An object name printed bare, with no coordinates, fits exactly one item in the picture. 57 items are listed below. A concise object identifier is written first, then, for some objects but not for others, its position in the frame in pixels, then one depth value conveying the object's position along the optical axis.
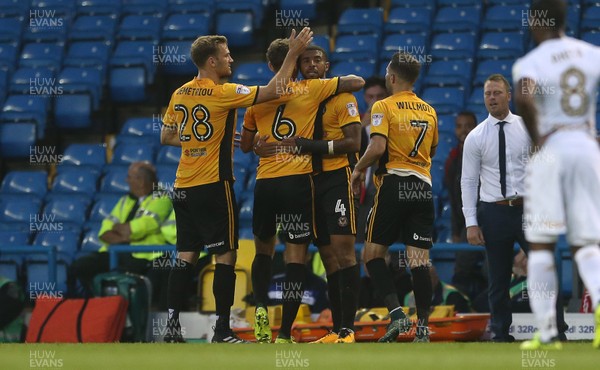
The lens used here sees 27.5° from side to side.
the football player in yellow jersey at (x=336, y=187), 9.62
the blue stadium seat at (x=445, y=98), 14.94
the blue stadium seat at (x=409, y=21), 16.28
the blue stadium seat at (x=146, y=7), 18.20
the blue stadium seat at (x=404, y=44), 15.71
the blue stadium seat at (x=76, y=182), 15.71
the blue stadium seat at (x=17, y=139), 16.53
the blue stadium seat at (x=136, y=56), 17.05
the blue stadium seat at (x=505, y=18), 16.02
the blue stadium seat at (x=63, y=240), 14.83
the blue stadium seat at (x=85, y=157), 16.11
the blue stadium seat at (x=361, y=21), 16.69
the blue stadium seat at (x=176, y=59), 16.91
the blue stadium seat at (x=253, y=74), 16.08
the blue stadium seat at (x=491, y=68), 15.19
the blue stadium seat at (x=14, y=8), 18.56
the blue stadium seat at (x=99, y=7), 18.42
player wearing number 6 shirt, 9.61
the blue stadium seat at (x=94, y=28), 17.89
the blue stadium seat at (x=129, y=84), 16.97
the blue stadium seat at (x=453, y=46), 15.80
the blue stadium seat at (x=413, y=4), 16.77
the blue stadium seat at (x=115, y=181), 15.42
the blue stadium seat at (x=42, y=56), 17.55
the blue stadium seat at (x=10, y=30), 18.16
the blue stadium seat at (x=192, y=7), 17.71
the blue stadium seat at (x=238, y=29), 17.12
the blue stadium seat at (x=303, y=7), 16.98
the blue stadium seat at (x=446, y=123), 14.52
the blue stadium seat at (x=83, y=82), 16.84
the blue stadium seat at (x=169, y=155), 15.41
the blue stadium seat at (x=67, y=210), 15.18
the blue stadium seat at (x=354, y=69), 15.56
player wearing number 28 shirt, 9.61
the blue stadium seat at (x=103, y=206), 14.99
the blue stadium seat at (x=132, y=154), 15.67
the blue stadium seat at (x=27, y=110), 16.66
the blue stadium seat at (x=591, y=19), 15.46
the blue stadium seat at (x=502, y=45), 15.53
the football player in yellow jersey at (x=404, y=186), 9.55
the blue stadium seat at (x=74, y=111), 16.81
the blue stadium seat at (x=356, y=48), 16.09
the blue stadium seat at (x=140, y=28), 17.69
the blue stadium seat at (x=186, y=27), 17.19
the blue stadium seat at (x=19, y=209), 15.50
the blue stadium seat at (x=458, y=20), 16.17
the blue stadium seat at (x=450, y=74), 15.40
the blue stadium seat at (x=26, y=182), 15.99
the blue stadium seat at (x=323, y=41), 16.31
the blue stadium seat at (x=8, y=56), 17.80
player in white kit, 6.51
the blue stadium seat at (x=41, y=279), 13.48
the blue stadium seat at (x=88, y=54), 17.34
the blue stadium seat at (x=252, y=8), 17.29
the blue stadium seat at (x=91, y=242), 14.56
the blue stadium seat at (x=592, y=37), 14.90
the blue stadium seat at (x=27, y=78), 17.30
